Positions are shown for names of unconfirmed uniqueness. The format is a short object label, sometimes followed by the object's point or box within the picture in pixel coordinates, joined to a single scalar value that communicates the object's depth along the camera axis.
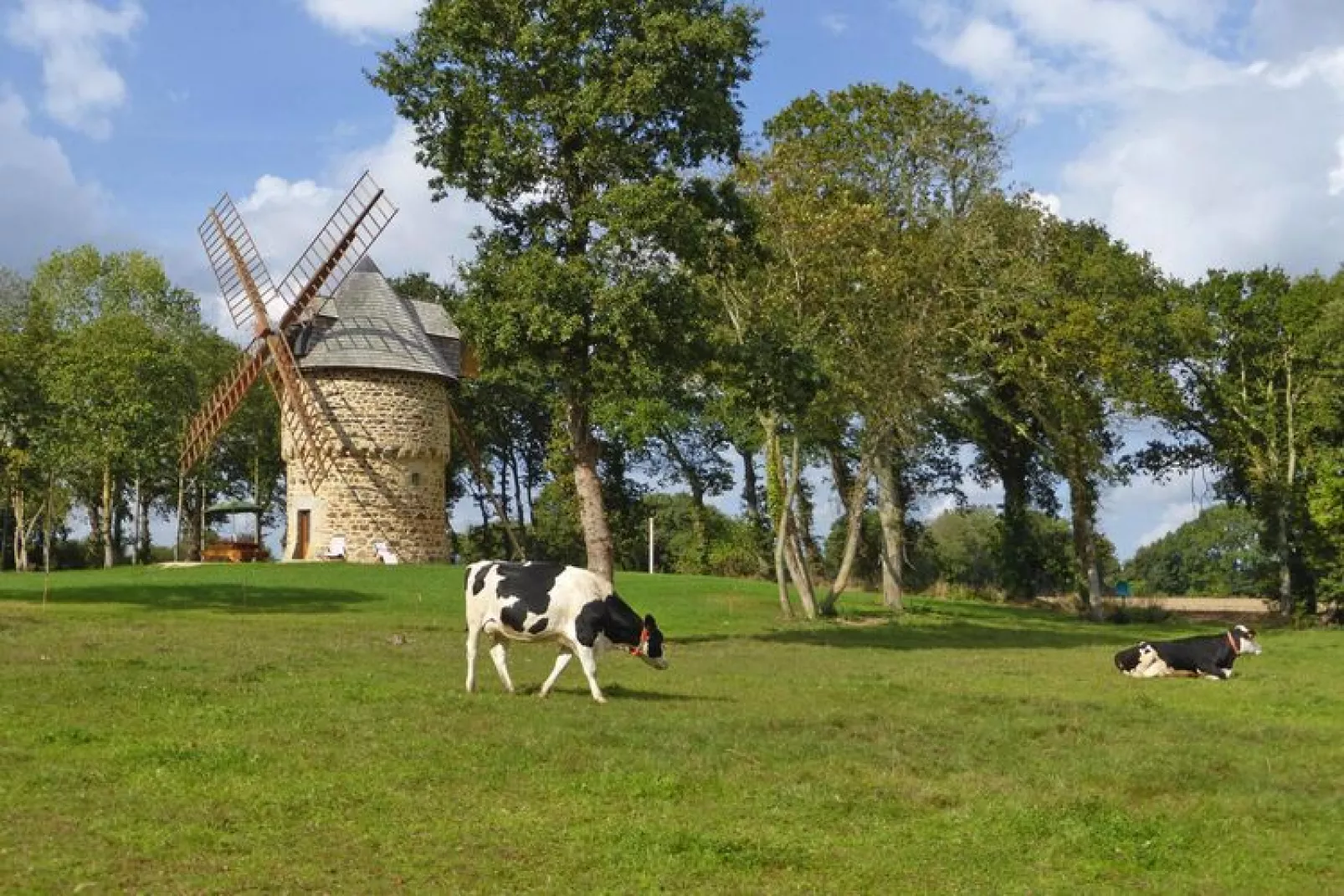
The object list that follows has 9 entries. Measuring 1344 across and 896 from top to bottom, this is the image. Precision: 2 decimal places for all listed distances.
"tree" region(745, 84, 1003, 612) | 40.53
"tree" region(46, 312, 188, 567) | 51.25
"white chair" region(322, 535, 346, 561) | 62.50
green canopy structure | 70.38
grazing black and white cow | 19.30
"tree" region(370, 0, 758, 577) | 29.83
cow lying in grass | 26.89
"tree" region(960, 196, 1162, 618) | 51.03
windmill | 62.59
